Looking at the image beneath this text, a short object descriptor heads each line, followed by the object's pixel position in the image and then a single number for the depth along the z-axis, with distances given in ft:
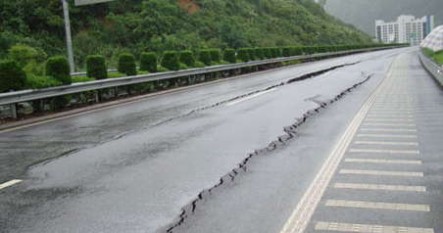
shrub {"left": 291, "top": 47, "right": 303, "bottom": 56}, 176.20
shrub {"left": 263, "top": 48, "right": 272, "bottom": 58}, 145.38
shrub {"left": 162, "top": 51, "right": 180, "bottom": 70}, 86.22
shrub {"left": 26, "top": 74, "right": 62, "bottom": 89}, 53.11
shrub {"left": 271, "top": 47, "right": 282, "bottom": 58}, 153.79
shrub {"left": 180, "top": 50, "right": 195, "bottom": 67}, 96.89
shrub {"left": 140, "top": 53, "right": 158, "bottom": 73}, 82.38
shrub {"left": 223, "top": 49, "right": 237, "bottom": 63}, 119.96
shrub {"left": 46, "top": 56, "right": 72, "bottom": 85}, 57.26
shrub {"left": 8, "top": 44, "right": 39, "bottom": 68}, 96.27
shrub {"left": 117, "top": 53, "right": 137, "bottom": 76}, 73.82
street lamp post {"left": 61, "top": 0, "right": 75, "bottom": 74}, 75.12
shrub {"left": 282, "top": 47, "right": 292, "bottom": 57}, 165.74
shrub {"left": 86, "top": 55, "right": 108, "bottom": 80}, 66.59
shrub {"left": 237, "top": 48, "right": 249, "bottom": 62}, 128.06
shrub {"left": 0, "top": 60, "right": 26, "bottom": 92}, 50.88
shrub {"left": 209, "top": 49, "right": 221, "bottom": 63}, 112.57
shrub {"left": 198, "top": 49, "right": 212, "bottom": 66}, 105.70
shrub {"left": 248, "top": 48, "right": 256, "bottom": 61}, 131.93
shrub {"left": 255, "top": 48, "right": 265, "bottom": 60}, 138.15
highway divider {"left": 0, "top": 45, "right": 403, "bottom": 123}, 48.93
